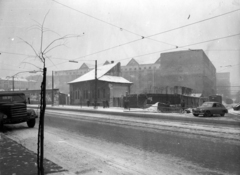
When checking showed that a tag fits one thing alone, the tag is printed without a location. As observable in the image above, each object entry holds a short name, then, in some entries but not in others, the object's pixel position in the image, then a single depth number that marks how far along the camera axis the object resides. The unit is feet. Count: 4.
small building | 133.28
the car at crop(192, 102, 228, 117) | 65.10
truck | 35.40
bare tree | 11.28
